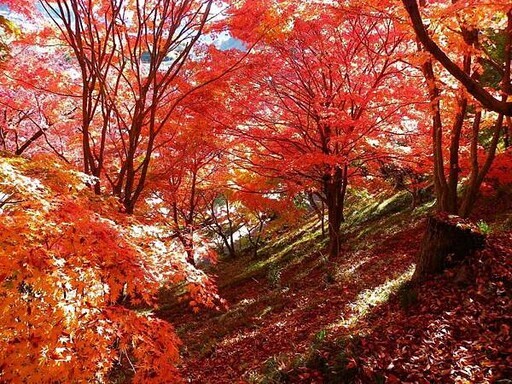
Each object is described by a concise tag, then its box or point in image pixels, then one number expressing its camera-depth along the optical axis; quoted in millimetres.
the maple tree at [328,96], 10492
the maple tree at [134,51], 7816
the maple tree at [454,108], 6234
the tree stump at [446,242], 6734
